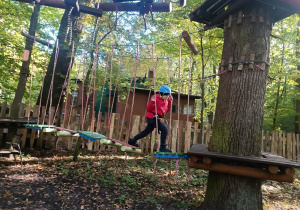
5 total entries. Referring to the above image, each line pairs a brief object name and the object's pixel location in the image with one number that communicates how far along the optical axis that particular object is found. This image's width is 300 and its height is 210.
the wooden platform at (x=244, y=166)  2.76
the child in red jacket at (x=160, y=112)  4.21
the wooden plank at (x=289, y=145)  8.63
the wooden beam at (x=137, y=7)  3.95
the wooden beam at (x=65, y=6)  4.01
